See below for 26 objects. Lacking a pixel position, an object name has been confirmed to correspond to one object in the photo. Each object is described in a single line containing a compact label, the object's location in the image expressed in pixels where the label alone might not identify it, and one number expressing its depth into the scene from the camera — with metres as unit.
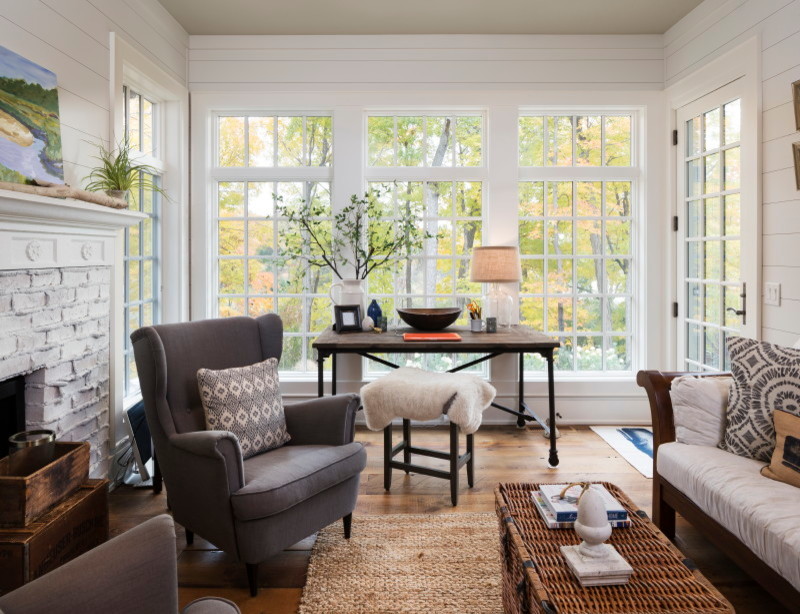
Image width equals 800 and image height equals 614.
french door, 3.22
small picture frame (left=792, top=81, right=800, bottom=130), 2.76
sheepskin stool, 2.73
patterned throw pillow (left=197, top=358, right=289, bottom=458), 2.31
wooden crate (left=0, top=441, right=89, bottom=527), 1.73
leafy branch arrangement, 4.08
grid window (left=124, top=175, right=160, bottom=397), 3.44
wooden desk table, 3.26
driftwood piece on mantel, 2.03
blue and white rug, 3.33
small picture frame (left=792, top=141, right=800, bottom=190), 2.77
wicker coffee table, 1.31
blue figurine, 3.78
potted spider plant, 2.78
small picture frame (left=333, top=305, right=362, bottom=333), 3.66
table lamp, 3.71
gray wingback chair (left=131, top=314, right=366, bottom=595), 2.00
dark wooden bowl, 3.69
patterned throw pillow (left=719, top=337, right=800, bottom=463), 2.09
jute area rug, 1.97
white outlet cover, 2.98
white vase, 3.83
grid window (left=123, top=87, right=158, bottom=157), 3.43
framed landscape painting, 2.13
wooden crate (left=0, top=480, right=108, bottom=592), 1.64
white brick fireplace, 2.11
